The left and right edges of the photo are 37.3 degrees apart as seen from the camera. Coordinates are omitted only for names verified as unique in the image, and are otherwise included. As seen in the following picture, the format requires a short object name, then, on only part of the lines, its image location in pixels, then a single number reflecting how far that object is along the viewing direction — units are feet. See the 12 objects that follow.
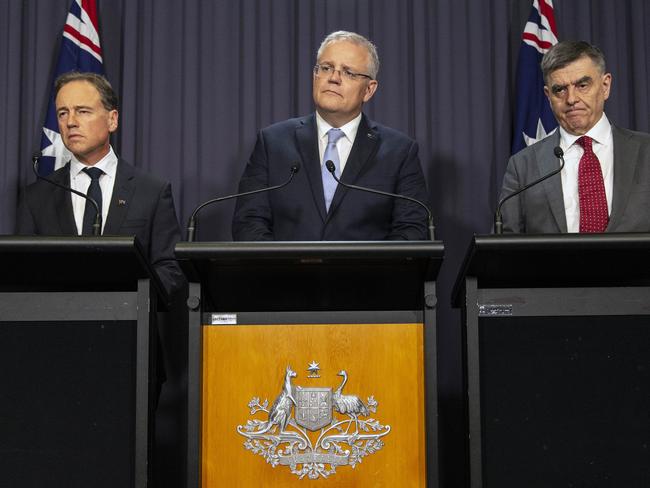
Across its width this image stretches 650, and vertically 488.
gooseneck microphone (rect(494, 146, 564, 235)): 7.94
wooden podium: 7.52
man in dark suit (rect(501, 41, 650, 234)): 9.87
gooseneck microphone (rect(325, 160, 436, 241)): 8.15
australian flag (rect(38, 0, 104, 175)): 13.50
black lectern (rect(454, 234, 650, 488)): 7.48
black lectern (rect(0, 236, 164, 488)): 7.67
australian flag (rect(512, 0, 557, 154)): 13.48
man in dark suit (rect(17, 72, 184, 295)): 10.98
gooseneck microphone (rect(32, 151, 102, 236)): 8.38
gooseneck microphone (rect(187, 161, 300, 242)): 7.94
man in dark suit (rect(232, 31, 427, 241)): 10.46
